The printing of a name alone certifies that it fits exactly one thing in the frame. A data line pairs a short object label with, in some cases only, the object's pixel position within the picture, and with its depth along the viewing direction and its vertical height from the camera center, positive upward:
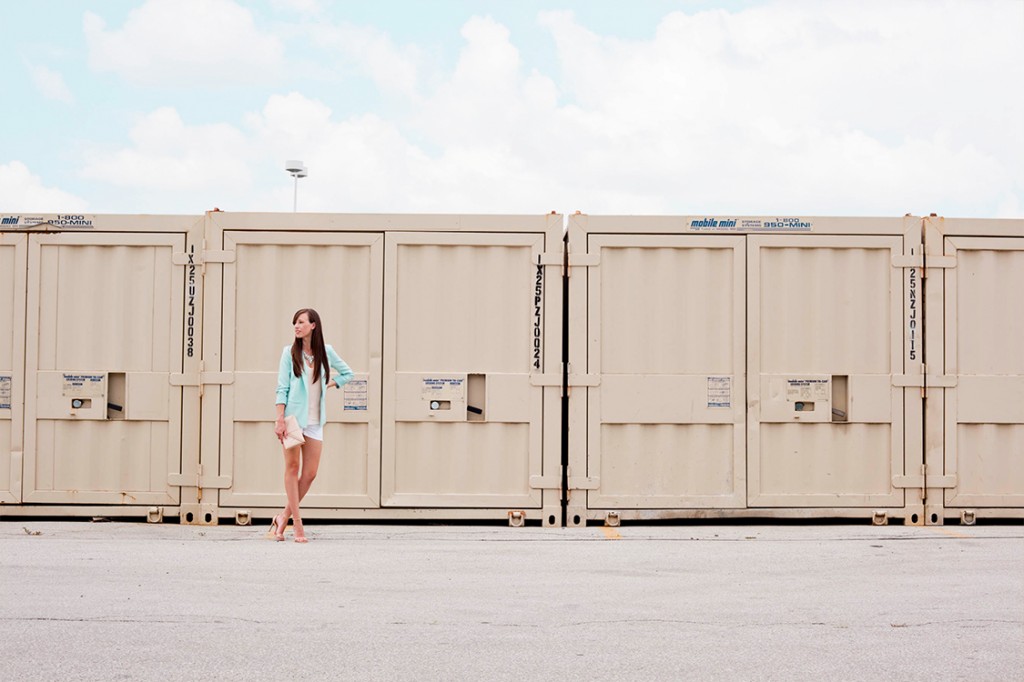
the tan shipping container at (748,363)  9.75 +0.28
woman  8.81 -0.01
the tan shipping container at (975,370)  9.81 +0.25
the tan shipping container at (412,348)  9.73 +0.37
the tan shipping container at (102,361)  9.86 +0.23
